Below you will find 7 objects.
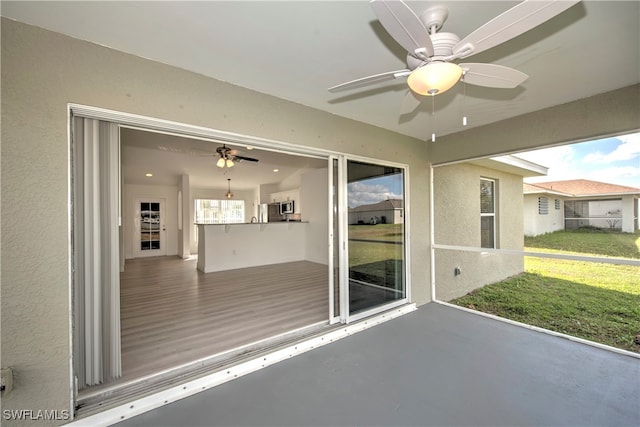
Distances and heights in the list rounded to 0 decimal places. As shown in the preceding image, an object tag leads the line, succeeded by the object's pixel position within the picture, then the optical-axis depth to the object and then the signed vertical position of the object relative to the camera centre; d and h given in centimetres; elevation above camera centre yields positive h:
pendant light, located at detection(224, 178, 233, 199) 886 +95
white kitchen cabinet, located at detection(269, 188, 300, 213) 790 +69
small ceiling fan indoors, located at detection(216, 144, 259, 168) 457 +117
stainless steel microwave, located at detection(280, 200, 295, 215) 779 +29
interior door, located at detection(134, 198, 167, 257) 797 -31
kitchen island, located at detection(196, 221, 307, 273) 566 -68
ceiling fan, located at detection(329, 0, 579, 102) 101 +83
